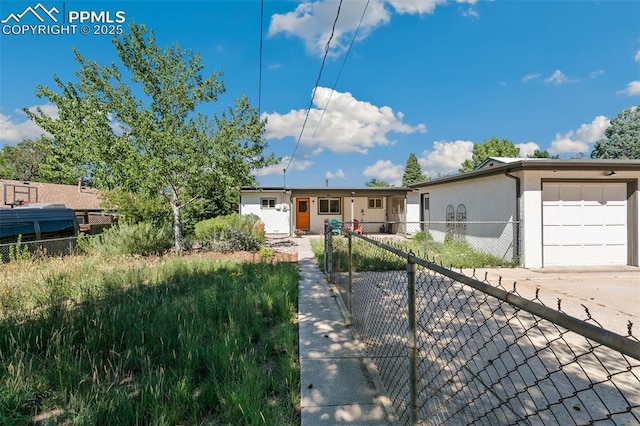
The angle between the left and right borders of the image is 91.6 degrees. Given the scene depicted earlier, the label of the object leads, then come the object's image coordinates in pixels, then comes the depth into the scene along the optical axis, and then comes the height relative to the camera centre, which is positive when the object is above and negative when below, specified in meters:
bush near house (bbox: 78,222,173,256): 9.28 -0.79
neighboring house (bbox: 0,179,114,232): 17.69 +1.29
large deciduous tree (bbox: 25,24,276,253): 9.38 +2.95
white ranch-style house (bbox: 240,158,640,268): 8.56 +0.11
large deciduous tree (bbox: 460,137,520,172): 34.69 +7.56
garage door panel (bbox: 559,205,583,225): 8.85 +0.06
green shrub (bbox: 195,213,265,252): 11.58 -0.74
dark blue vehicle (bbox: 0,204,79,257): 8.47 -0.34
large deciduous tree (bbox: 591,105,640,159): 28.28 +7.44
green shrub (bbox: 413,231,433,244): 13.26 -0.93
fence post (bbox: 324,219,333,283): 6.37 -0.77
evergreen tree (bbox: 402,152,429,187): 51.38 +7.43
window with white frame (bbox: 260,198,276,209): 19.83 +0.83
